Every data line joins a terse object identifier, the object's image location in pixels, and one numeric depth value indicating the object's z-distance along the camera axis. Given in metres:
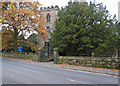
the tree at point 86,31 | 19.89
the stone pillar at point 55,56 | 21.36
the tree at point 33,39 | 50.28
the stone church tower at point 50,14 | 41.30
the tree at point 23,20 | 29.25
